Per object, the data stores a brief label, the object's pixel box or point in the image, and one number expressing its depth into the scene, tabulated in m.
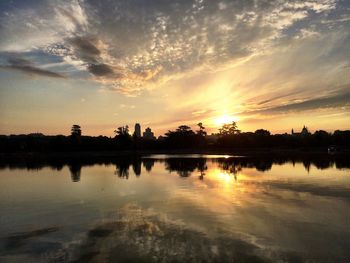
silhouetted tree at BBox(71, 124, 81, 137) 171.38
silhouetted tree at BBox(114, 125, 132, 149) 159.12
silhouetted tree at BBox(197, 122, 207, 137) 194.73
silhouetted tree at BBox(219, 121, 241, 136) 194.29
